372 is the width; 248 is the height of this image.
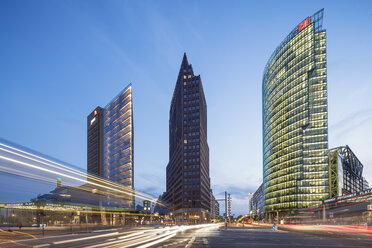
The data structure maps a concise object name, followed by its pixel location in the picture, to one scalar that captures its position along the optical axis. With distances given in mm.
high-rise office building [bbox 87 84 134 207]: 138375
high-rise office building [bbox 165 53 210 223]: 162375
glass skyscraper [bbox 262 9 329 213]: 141750
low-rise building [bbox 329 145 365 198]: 137250
